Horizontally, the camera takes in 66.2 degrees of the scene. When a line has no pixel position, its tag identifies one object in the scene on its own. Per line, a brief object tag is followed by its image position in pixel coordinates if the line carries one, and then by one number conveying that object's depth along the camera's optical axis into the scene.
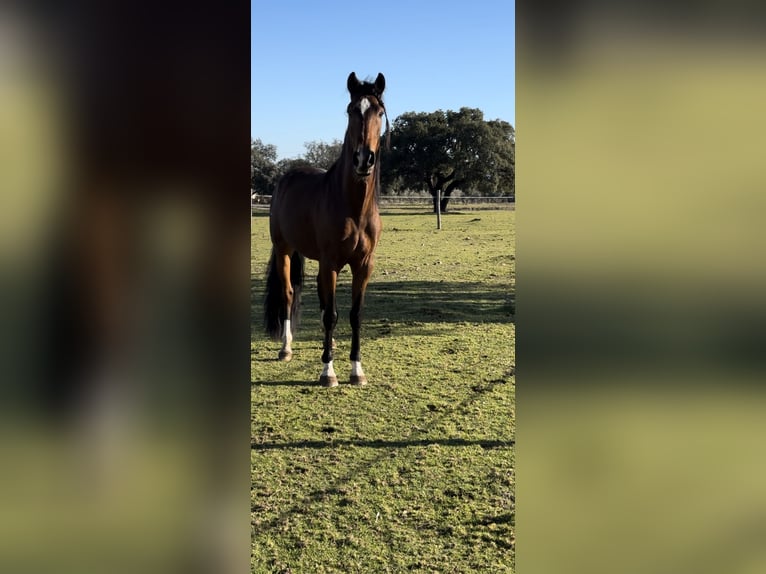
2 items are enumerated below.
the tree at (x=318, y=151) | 56.19
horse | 4.45
